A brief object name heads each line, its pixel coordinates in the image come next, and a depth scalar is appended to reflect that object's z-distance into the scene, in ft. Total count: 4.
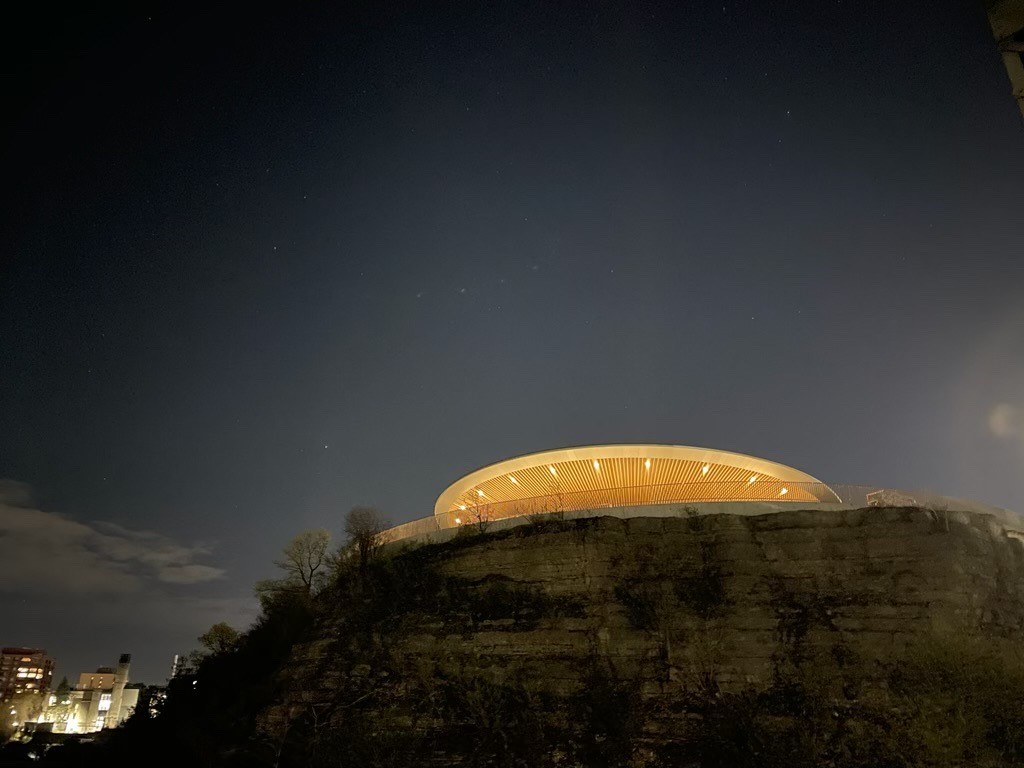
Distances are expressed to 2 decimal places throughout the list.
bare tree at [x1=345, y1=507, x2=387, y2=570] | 64.75
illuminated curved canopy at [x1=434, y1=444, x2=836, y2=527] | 70.59
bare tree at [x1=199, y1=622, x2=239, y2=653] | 88.92
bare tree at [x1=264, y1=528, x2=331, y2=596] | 75.05
